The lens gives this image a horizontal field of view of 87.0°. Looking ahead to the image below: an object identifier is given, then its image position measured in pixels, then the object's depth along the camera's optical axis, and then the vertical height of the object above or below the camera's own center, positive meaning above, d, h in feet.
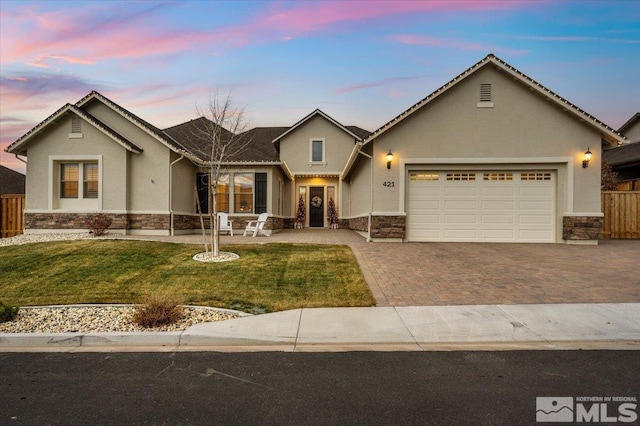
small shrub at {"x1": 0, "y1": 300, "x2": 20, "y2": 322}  16.88 -5.13
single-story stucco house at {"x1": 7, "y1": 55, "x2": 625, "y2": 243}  41.83 +6.35
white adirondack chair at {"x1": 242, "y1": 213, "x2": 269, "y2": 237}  50.34 -1.87
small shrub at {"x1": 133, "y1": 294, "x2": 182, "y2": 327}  16.12 -4.90
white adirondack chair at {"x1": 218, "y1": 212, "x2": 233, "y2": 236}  52.72 -1.52
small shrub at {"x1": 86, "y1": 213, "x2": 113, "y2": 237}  43.73 -1.66
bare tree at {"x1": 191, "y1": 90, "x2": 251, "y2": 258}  32.39 +12.49
